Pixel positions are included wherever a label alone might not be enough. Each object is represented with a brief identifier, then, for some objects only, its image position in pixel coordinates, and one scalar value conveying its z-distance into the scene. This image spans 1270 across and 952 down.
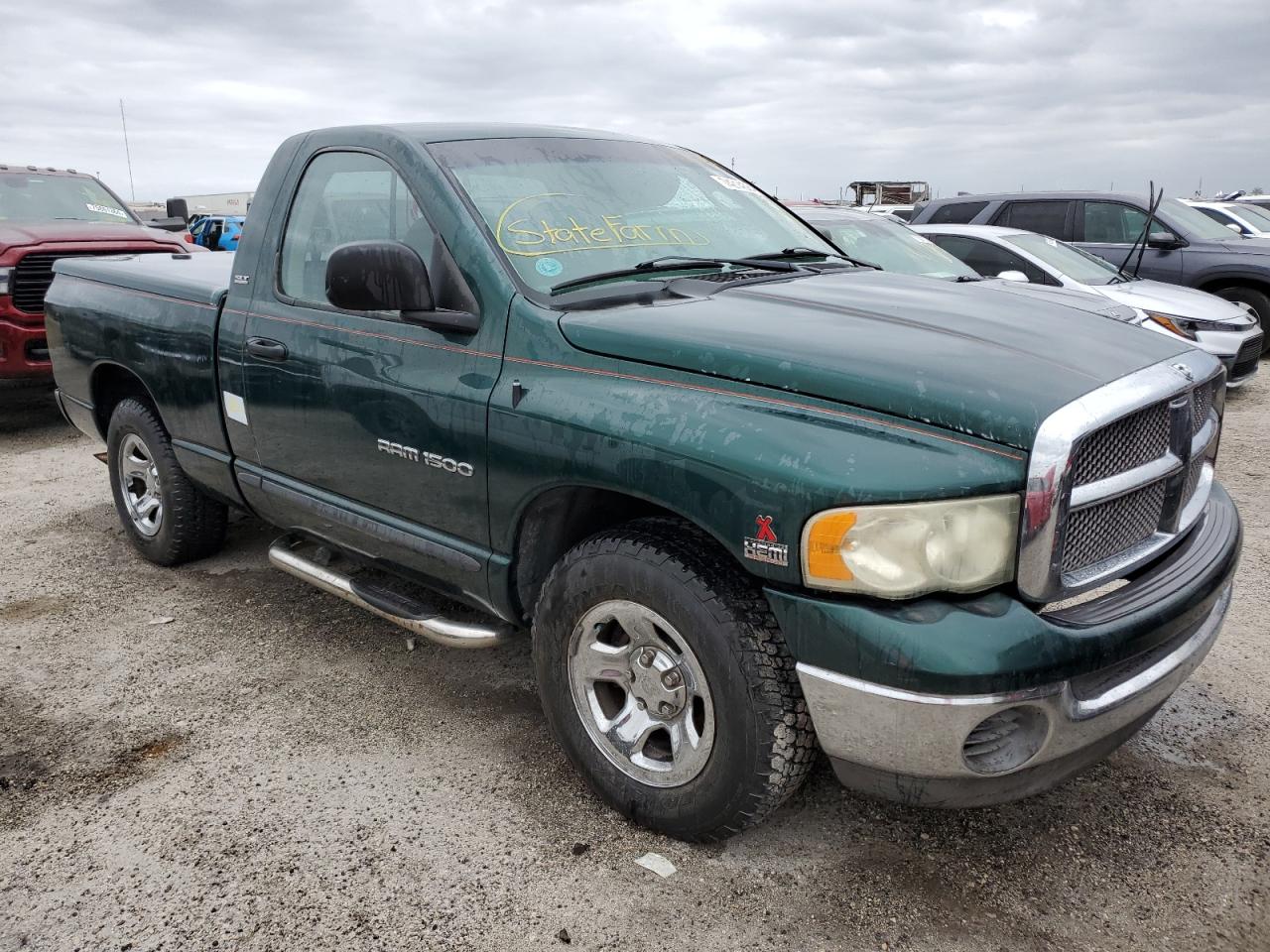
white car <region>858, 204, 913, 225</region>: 17.12
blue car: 19.80
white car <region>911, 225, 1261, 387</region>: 7.93
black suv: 9.88
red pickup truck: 7.36
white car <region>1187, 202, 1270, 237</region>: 11.96
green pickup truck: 2.11
